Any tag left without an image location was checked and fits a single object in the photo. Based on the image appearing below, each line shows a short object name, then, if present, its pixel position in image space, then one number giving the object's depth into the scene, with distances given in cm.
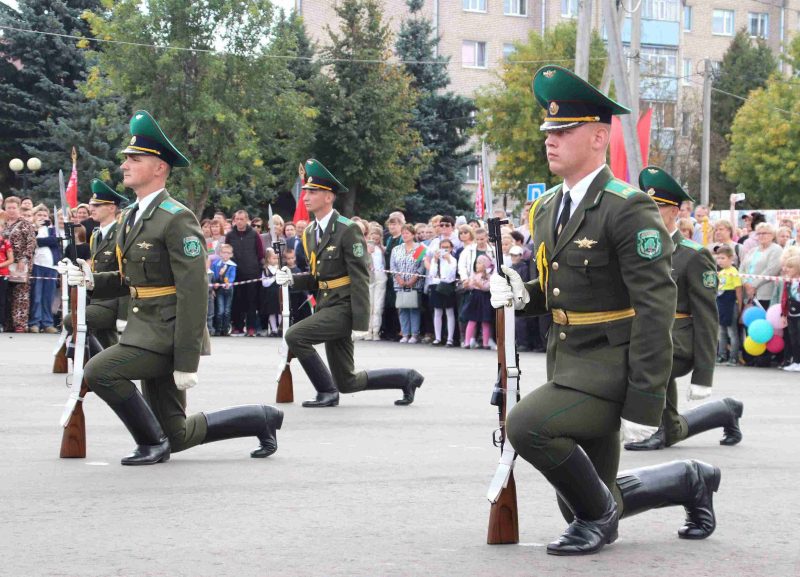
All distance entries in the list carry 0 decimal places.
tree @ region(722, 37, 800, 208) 5788
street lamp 3884
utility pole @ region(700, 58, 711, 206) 4384
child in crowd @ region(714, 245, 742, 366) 1877
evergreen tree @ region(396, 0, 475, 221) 5219
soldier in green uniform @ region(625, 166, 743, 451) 931
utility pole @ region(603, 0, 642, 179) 2278
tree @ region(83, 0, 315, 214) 3947
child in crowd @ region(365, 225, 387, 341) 2367
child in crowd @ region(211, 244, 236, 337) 2373
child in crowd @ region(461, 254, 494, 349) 2142
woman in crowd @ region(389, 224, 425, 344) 2280
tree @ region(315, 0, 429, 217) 4906
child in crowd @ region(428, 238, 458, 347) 2206
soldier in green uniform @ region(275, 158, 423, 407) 1222
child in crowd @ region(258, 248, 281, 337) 2414
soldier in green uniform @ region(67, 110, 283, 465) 838
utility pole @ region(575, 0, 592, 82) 2602
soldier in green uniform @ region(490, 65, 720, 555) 571
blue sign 2513
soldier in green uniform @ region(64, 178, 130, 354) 1266
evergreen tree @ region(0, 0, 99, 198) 4678
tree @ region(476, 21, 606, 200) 5266
